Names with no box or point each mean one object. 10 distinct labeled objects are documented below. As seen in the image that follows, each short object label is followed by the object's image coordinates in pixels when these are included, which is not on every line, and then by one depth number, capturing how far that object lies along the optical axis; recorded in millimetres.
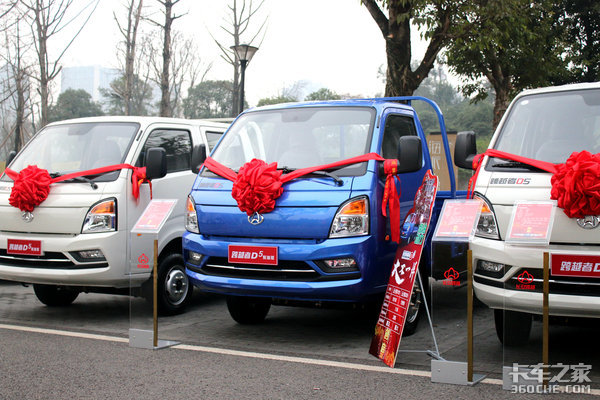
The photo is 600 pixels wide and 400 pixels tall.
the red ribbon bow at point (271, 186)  5965
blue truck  5816
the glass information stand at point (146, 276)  6090
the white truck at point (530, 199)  4832
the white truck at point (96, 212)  7004
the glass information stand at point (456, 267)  4820
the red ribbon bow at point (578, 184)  4801
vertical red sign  5395
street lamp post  16859
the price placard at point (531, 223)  4547
